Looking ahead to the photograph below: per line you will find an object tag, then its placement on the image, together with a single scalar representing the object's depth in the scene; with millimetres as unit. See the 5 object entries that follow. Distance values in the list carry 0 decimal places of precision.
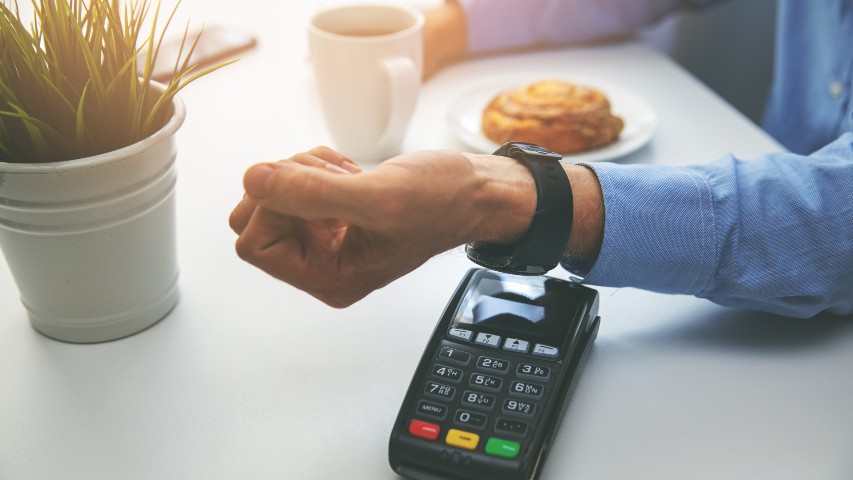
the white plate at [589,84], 788
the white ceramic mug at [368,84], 743
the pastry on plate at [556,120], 776
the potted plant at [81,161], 480
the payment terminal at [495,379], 433
